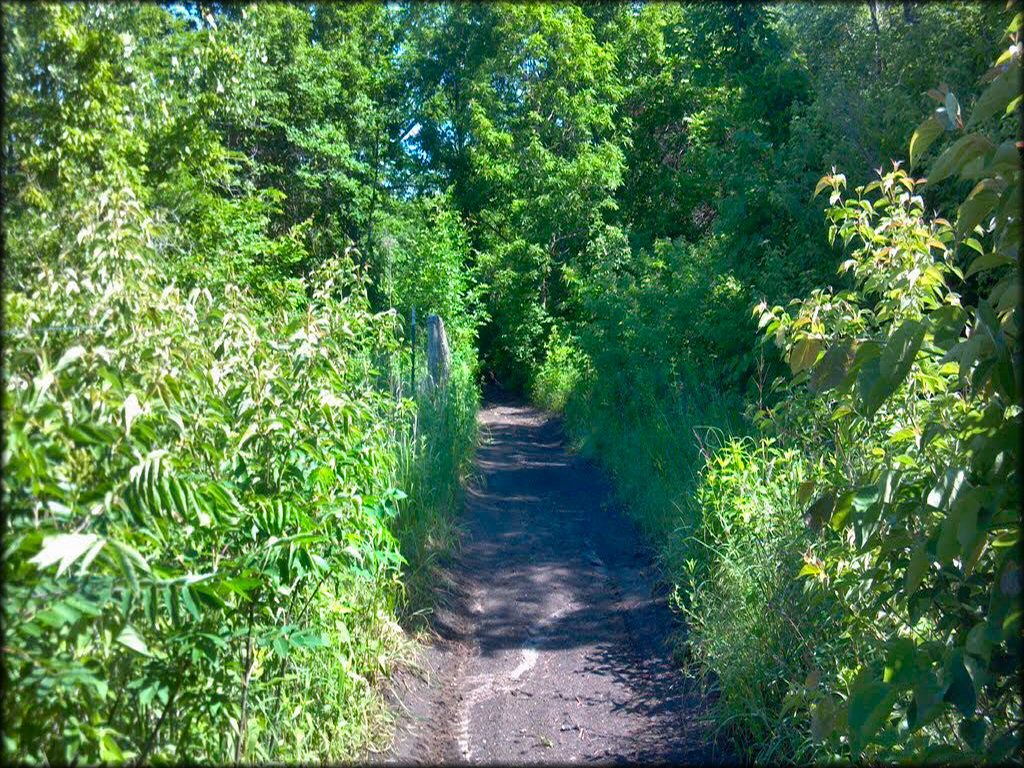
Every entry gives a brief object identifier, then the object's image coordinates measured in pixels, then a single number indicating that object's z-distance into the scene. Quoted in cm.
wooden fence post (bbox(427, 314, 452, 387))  1179
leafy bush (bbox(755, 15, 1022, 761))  268
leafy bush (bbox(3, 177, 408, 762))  253
